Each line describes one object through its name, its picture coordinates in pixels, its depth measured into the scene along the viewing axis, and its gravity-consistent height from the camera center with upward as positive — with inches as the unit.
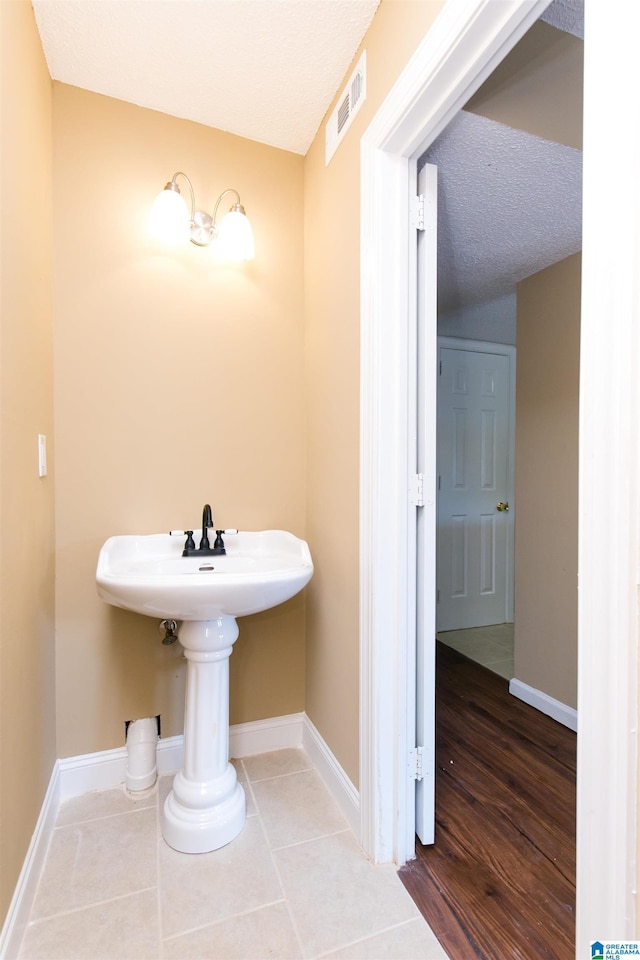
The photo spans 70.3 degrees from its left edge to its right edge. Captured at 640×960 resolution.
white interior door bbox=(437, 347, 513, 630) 133.0 -7.4
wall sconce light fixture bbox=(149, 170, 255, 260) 60.2 +33.6
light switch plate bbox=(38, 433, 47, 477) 54.6 +1.3
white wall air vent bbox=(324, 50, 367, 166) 53.7 +45.2
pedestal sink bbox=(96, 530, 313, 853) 47.5 -16.5
